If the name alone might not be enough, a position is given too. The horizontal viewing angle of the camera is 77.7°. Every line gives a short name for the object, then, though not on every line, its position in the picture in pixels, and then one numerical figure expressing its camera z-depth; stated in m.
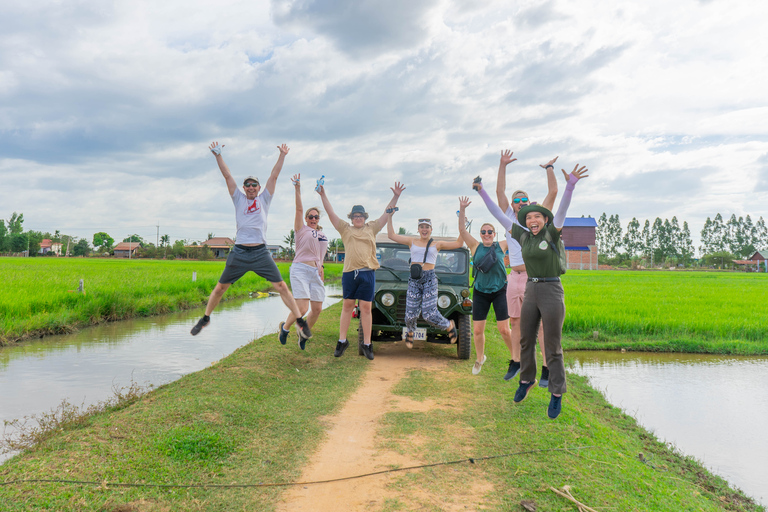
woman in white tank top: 7.33
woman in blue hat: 7.32
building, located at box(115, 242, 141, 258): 91.84
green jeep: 8.34
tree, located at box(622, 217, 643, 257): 106.88
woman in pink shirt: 7.28
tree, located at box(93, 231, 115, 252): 97.11
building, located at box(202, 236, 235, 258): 81.81
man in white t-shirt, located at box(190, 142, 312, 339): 6.01
